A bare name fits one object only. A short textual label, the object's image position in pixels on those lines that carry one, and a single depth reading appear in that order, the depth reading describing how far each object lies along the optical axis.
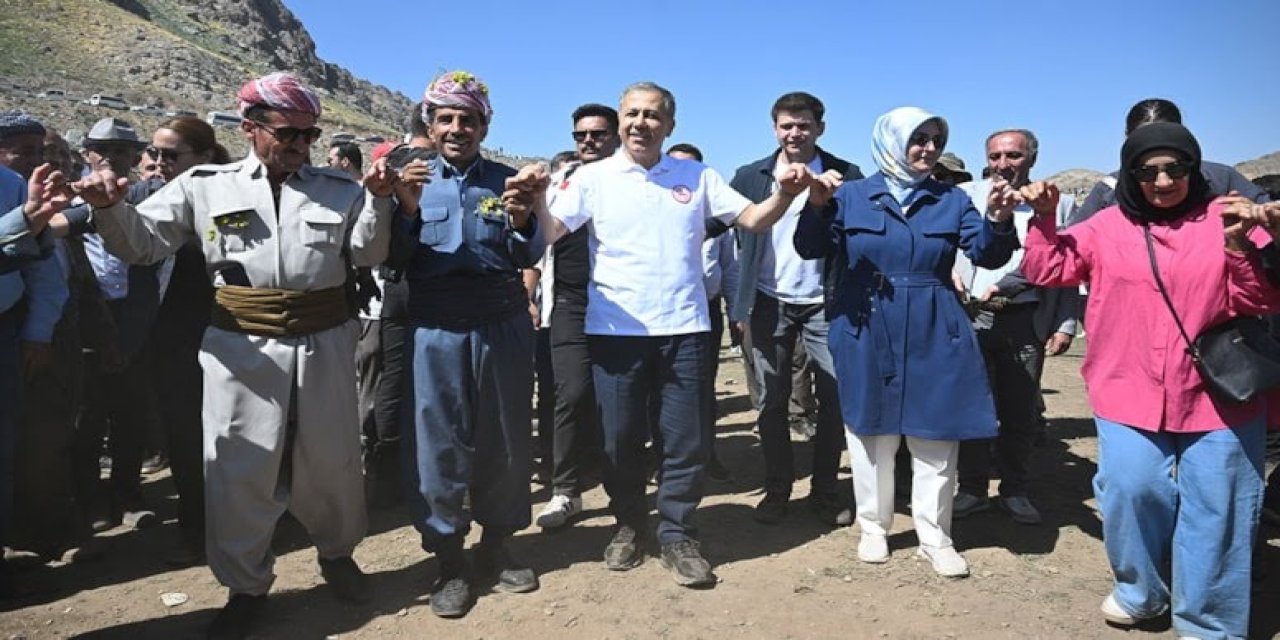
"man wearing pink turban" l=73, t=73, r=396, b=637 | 3.17
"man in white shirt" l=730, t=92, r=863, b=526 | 4.50
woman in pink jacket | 2.92
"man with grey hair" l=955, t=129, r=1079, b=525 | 4.51
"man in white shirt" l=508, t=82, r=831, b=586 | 3.67
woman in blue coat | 3.73
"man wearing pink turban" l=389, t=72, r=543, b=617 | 3.38
